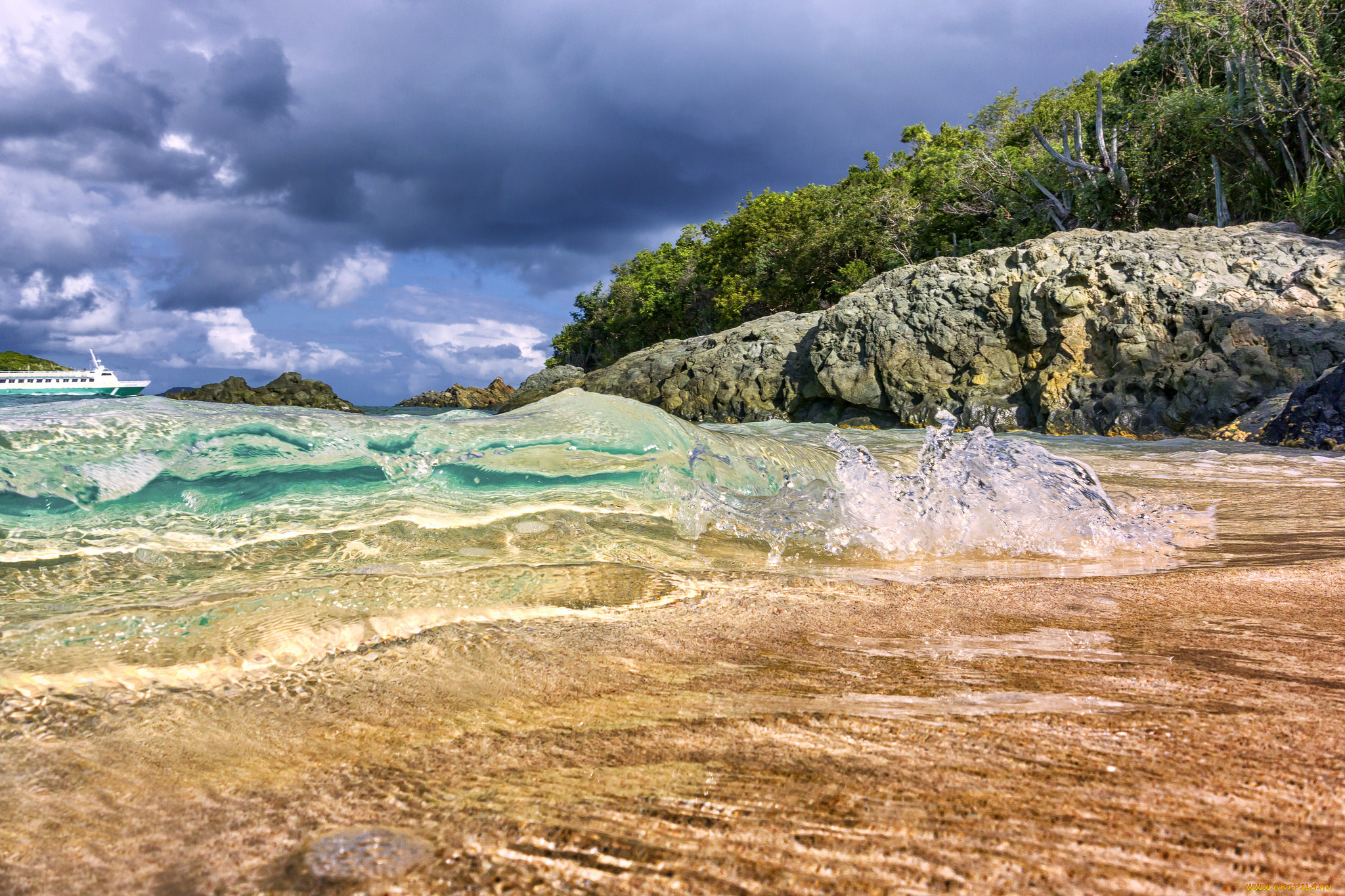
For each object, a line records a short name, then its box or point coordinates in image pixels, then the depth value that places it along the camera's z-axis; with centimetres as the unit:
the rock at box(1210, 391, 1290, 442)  769
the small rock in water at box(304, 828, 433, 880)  78
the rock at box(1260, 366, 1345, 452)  650
